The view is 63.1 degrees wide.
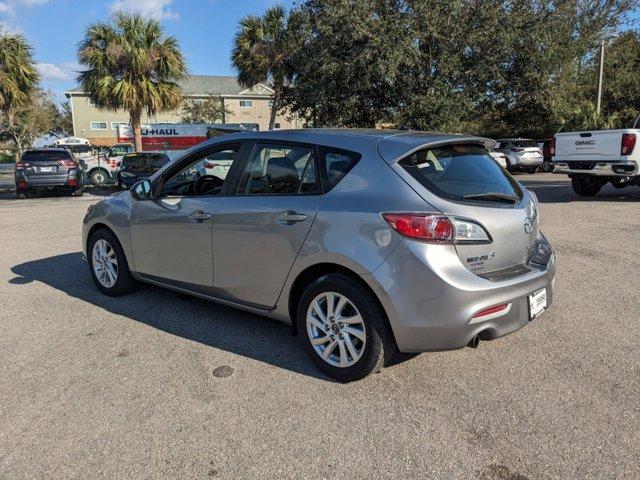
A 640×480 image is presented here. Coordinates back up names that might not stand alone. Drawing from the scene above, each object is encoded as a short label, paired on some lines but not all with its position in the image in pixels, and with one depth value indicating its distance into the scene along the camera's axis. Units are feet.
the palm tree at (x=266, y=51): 74.69
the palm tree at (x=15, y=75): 67.51
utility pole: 75.73
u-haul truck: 87.61
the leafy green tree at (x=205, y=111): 147.43
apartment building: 164.25
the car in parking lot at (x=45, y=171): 54.19
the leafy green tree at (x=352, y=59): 52.13
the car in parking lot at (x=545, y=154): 74.97
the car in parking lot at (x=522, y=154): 76.18
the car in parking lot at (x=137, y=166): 58.59
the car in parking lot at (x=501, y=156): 70.69
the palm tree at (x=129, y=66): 66.13
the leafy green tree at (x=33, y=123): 118.11
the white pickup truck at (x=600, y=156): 34.86
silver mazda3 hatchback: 10.00
